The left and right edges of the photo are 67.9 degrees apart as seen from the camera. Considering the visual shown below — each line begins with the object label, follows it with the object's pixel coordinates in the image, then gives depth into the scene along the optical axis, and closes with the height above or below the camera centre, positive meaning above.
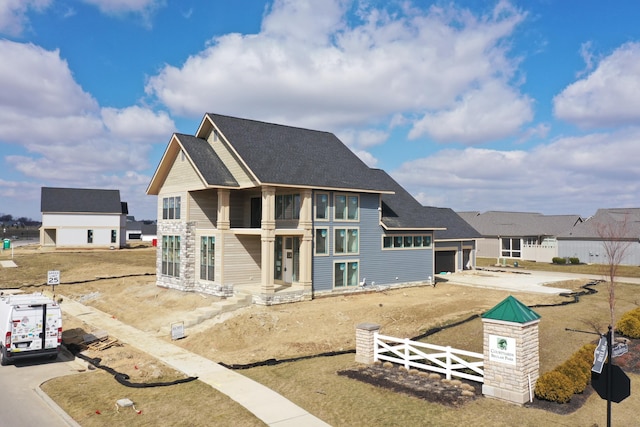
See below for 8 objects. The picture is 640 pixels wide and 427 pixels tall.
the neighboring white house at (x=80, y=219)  71.38 +1.38
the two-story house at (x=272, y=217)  28.41 +0.69
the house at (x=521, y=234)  60.50 -0.68
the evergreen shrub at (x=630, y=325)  19.39 -3.99
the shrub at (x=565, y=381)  12.42 -4.09
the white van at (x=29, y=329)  18.02 -3.94
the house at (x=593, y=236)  51.81 -0.87
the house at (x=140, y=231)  105.94 -0.78
